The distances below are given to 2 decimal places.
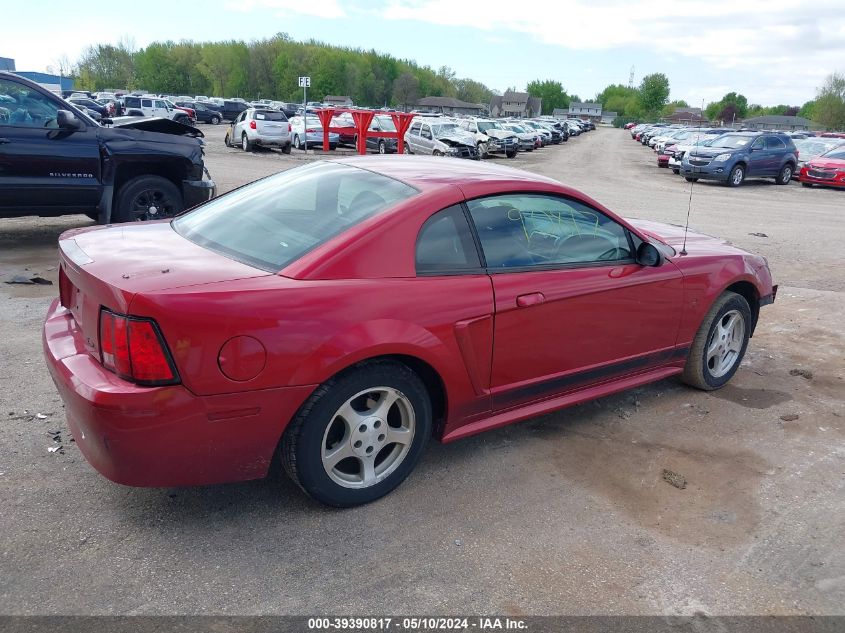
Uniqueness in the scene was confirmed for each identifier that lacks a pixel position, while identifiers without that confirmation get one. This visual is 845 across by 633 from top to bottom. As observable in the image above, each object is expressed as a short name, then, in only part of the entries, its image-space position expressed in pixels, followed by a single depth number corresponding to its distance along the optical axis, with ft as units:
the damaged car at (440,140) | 79.97
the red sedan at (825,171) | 70.79
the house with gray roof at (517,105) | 543.80
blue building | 217.27
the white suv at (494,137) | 94.20
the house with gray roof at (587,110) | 570.46
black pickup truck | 23.39
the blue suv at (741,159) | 67.31
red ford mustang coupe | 8.57
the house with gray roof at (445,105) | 423.64
